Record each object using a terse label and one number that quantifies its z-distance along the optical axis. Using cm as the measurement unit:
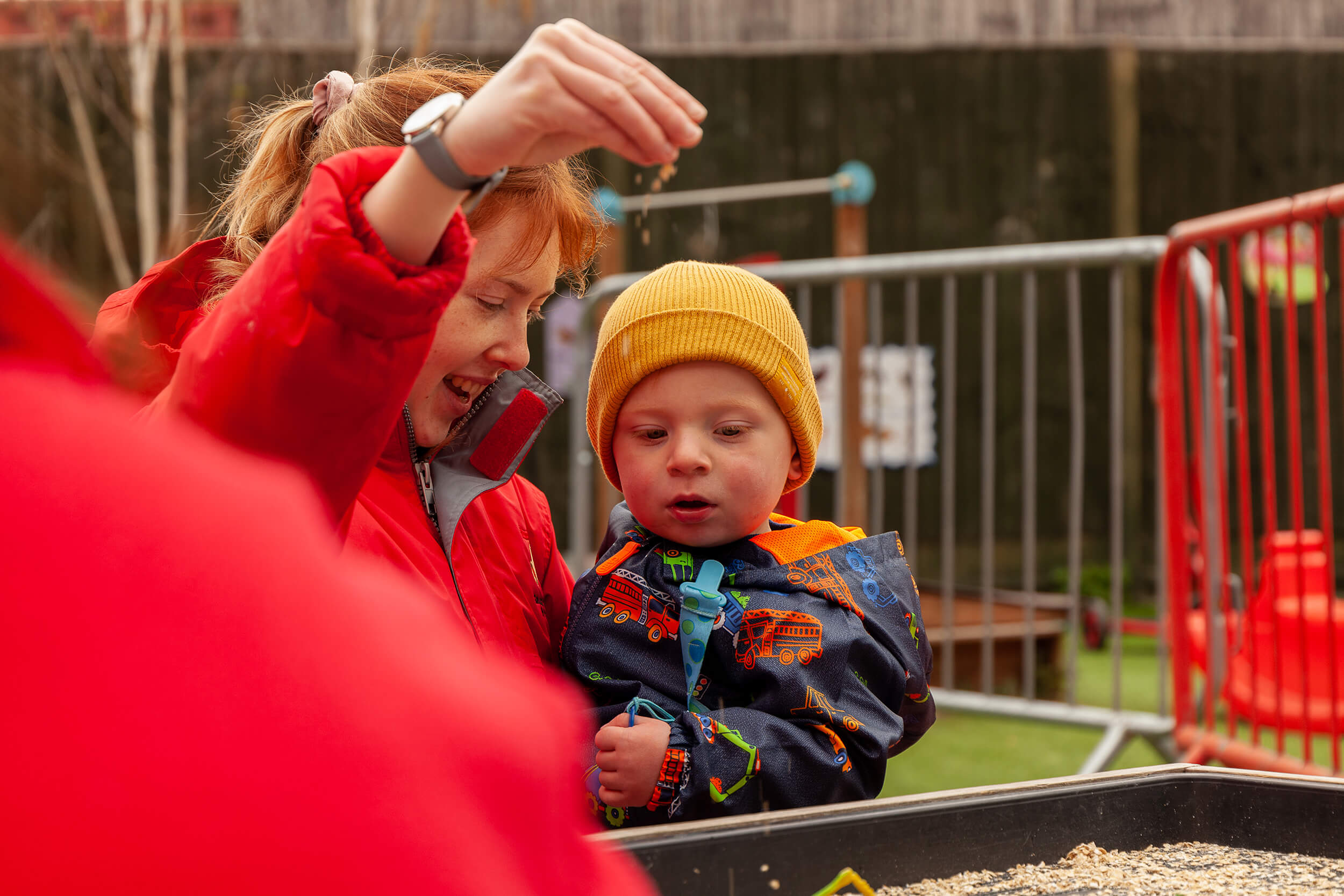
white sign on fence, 506
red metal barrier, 291
